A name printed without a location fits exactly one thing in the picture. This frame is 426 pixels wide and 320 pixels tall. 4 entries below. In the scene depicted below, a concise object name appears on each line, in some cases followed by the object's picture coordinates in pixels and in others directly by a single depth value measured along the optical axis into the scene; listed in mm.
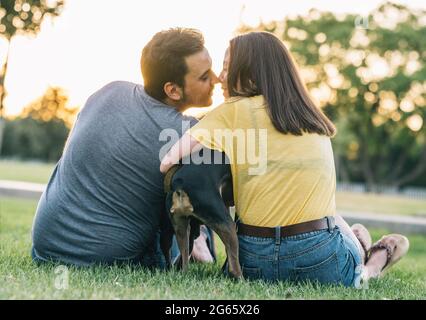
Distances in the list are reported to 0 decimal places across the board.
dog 3535
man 3889
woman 3588
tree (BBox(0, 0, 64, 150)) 10016
